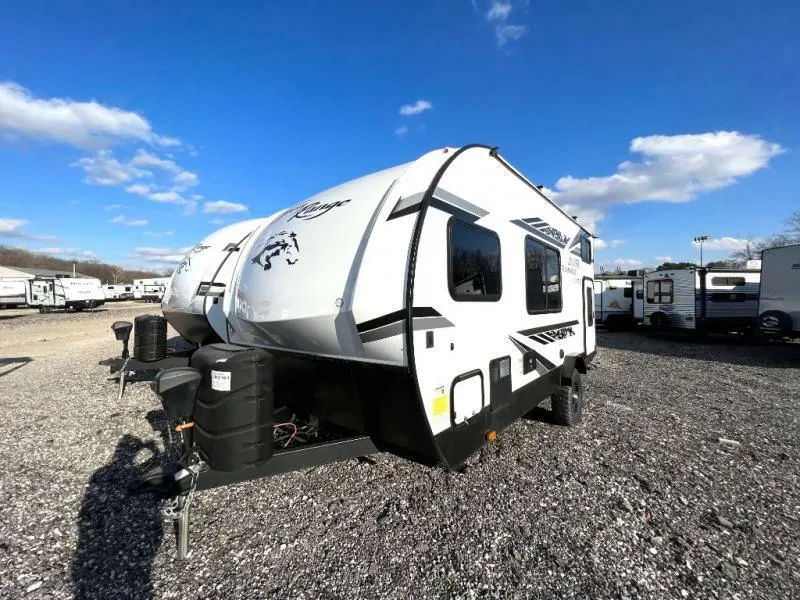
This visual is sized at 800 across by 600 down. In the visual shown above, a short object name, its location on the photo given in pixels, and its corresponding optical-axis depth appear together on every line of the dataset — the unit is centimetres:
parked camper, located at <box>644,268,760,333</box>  1545
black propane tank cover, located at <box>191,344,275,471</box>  236
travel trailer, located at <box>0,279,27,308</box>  3406
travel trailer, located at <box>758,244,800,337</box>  1084
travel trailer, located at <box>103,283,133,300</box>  5491
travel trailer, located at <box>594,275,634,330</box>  1978
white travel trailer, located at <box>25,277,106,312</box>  3216
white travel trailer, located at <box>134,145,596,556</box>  239
